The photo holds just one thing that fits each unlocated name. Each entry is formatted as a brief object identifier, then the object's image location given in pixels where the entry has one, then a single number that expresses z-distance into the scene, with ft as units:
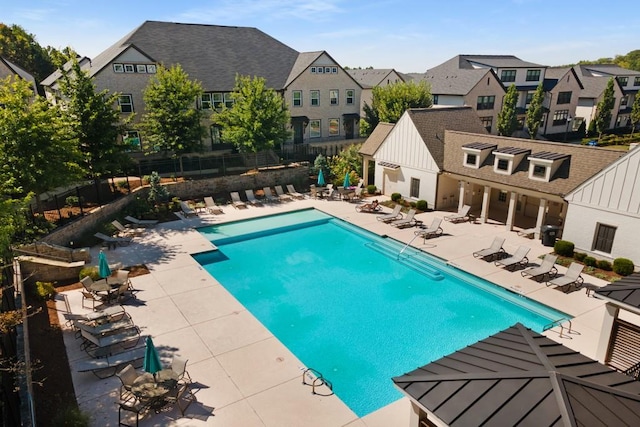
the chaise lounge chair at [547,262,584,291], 58.44
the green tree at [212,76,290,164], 106.22
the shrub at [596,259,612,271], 63.87
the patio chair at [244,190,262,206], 101.40
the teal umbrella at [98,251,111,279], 55.11
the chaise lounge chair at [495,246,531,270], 64.85
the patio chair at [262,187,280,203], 104.04
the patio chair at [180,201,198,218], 92.55
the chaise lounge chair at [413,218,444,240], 78.43
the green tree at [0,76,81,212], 63.62
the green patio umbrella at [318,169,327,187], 104.99
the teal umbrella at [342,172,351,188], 105.29
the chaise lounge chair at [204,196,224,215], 95.37
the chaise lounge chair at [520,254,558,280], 61.00
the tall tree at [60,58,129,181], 81.00
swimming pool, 45.98
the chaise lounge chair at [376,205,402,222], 87.88
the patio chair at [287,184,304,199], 107.30
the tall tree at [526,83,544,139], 166.50
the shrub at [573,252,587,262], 66.44
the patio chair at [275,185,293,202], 105.51
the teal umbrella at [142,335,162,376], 36.73
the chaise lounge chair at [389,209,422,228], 84.99
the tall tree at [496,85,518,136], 161.17
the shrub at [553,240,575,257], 68.18
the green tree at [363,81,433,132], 137.39
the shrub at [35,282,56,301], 55.01
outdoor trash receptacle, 73.10
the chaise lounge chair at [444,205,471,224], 86.78
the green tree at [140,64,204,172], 100.58
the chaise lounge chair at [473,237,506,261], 68.59
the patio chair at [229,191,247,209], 98.99
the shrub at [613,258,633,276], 61.26
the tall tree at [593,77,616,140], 182.09
